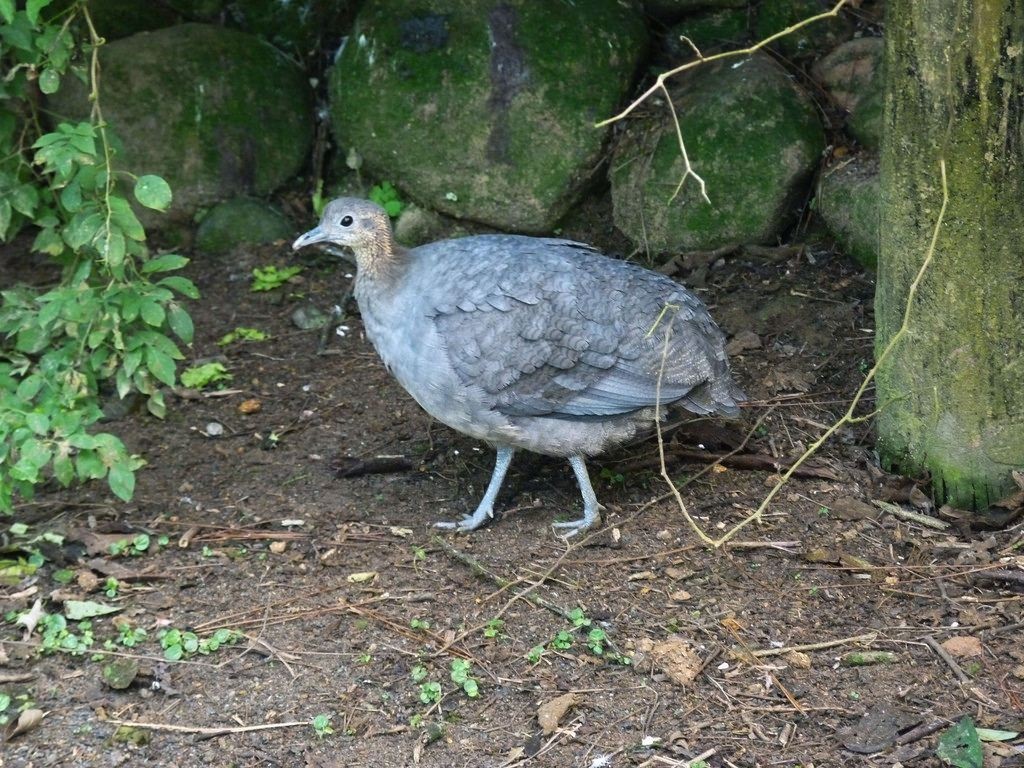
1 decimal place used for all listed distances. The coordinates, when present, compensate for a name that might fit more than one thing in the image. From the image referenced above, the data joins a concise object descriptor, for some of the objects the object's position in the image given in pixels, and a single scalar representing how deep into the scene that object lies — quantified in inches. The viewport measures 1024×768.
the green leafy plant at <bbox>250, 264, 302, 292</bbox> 283.7
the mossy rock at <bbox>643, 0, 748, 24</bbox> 281.0
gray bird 201.5
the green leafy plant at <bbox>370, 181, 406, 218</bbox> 290.0
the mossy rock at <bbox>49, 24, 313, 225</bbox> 291.9
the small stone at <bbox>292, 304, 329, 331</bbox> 272.7
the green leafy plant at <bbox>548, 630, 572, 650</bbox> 175.5
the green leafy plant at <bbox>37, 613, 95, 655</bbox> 179.5
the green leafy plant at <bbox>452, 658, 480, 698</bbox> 167.3
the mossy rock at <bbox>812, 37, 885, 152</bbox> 261.4
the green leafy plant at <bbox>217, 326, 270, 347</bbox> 268.5
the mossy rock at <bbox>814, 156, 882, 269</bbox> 250.5
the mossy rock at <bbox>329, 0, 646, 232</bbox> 279.9
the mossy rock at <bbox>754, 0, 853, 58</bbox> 273.3
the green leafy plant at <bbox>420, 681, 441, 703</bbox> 166.9
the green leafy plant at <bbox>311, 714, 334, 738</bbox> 162.2
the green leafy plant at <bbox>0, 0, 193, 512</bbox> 189.2
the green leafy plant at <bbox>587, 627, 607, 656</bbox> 173.9
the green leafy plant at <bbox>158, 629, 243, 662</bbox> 178.5
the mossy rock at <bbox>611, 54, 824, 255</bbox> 264.7
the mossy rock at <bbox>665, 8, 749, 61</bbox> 280.4
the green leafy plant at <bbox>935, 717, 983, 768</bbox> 146.2
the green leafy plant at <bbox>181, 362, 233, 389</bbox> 255.3
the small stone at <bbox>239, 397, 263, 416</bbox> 247.3
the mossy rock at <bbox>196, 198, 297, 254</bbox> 295.4
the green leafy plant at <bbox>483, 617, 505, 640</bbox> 178.2
